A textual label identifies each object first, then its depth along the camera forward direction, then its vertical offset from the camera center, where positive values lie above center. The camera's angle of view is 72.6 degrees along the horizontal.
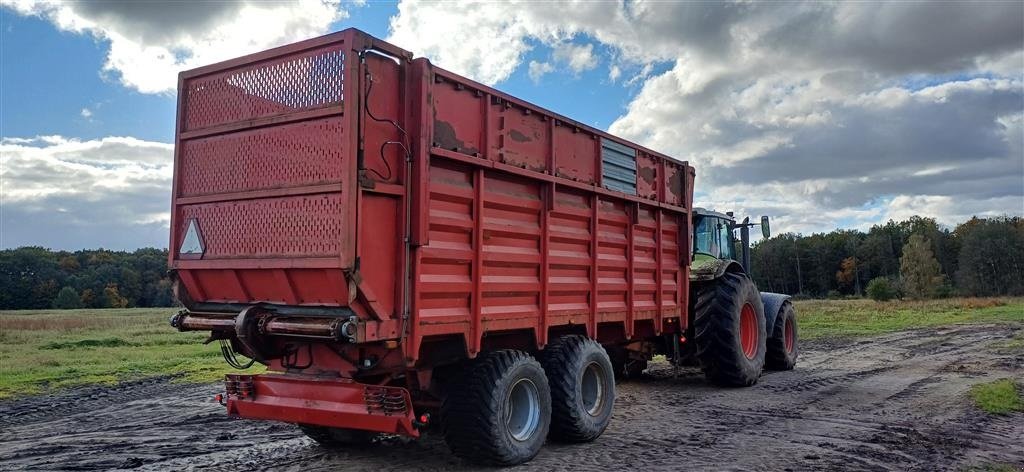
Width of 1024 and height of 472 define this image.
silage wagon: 4.85 +0.38
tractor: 9.71 -0.28
